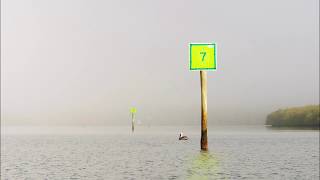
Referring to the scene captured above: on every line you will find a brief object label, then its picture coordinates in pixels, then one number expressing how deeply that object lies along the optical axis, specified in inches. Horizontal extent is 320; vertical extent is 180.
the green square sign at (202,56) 1582.2
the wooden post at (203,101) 1699.1
